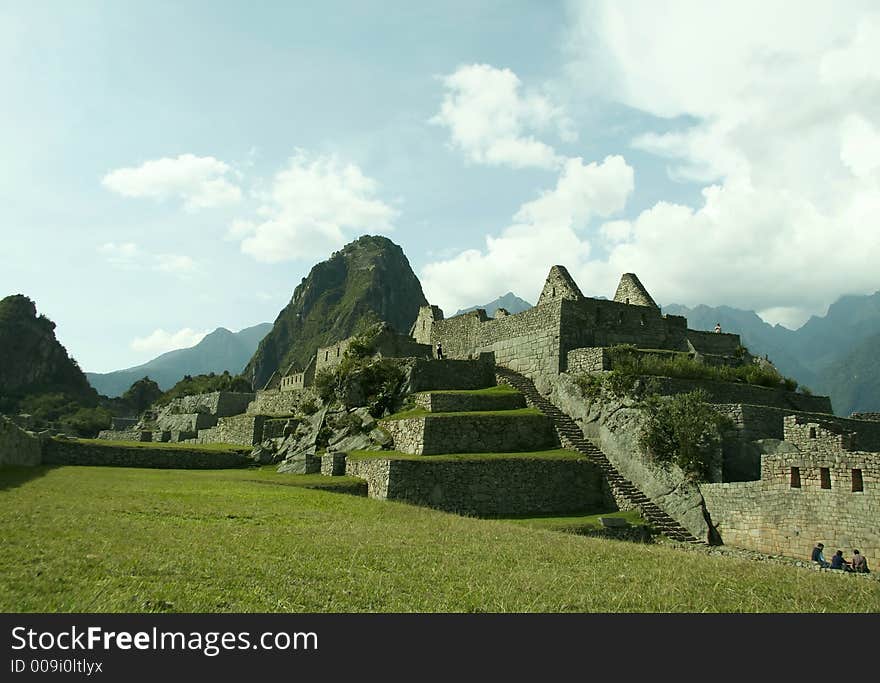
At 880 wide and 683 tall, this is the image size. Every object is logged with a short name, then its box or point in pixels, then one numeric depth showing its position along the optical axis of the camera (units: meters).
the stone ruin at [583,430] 19.62
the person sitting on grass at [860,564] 16.39
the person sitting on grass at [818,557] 17.10
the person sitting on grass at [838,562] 16.41
